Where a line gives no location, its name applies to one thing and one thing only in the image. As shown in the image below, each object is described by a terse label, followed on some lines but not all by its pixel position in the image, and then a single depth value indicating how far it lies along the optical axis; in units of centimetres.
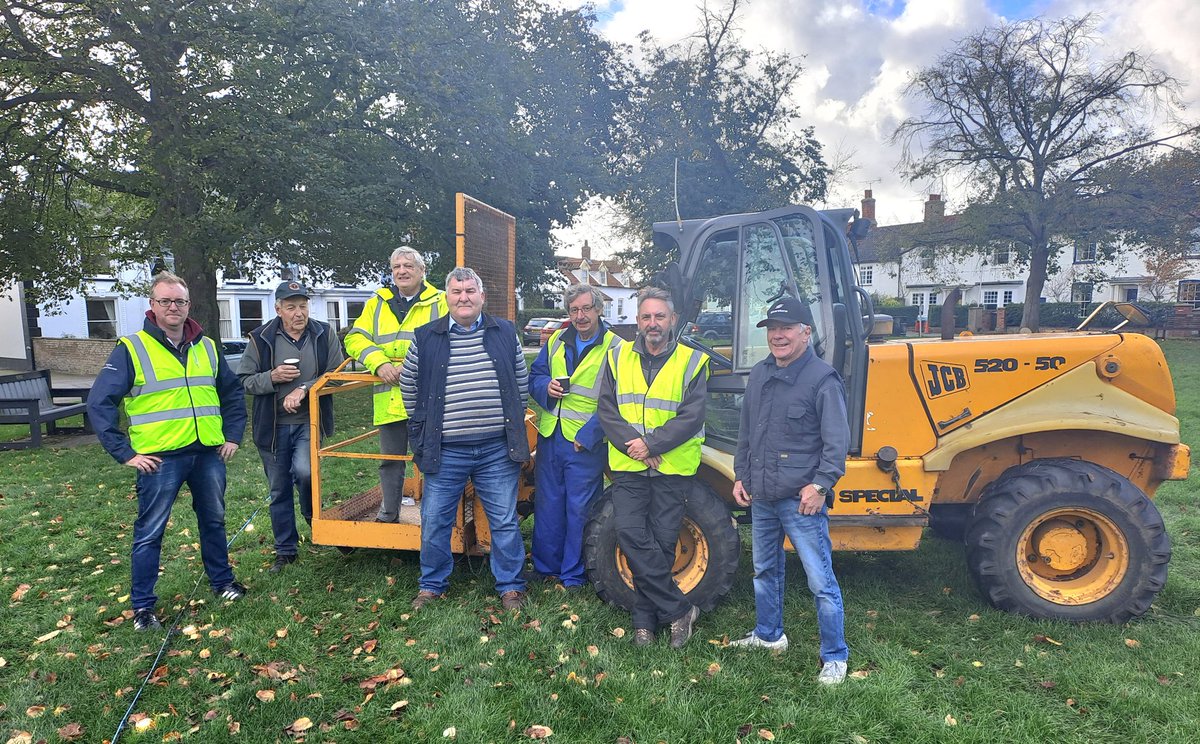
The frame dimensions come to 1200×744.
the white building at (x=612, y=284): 6081
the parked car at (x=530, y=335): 3250
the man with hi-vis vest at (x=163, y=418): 387
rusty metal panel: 467
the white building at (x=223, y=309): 2809
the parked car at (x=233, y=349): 1964
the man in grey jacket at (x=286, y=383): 472
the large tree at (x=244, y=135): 1020
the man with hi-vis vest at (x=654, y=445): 376
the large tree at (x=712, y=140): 1788
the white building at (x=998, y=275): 2609
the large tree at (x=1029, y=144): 2266
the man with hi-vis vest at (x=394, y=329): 452
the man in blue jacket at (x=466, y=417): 409
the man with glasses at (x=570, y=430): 429
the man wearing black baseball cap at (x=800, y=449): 332
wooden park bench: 967
